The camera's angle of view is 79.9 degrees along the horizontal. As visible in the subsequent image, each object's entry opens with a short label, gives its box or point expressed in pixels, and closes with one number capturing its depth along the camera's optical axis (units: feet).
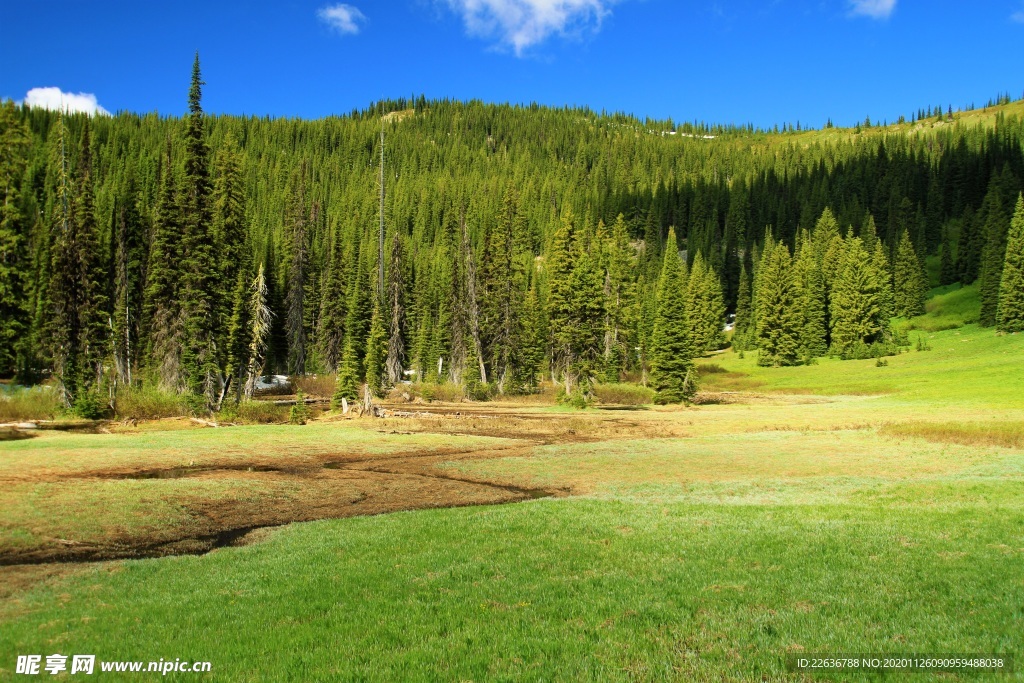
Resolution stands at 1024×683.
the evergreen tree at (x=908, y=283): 361.51
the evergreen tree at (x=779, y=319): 313.94
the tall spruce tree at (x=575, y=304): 205.77
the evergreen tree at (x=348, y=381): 174.09
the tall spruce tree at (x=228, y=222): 162.81
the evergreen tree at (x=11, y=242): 125.39
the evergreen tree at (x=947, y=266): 403.95
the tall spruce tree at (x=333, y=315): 296.10
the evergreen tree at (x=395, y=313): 283.79
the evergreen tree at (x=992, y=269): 293.84
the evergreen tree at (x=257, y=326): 185.78
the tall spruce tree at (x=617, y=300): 267.80
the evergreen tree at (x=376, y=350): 186.09
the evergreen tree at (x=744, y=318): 382.01
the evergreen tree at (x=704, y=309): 352.28
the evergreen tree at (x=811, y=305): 329.93
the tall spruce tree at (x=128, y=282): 208.54
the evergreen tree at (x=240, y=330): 173.17
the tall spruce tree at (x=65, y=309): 139.44
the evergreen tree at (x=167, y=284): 163.32
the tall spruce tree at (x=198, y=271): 146.00
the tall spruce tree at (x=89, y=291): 146.82
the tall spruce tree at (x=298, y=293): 285.64
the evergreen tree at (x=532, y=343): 256.73
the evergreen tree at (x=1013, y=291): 258.78
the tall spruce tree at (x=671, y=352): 204.03
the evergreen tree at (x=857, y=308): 311.47
